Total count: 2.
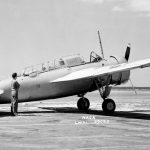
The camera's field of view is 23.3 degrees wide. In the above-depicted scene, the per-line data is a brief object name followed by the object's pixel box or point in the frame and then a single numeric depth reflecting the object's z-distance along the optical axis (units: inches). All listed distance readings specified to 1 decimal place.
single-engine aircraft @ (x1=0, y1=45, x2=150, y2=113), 655.8
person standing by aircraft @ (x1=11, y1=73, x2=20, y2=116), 622.8
